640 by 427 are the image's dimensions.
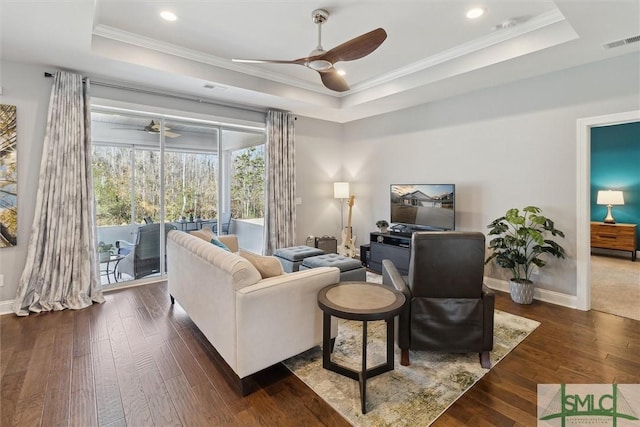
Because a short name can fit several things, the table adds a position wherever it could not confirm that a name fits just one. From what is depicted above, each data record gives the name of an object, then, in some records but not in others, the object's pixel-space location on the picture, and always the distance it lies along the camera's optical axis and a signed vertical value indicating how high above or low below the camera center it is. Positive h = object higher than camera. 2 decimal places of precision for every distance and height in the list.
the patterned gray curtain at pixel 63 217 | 3.39 -0.05
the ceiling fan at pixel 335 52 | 2.37 +1.31
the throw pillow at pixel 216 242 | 3.21 -0.33
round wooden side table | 1.90 -0.62
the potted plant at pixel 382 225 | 5.29 -0.27
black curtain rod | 3.77 +1.62
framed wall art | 3.26 +0.39
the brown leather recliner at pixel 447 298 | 2.26 -0.68
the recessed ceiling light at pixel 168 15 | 2.83 +1.83
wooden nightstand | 5.73 -0.57
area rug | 1.89 -1.23
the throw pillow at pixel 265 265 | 2.33 -0.42
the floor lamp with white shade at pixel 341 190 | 5.93 +0.38
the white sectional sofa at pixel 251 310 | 2.03 -0.71
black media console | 4.70 -0.64
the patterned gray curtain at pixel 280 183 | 5.25 +0.47
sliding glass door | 4.17 +0.39
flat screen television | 4.45 +0.03
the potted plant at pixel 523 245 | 3.54 -0.45
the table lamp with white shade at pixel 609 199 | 5.91 +0.15
